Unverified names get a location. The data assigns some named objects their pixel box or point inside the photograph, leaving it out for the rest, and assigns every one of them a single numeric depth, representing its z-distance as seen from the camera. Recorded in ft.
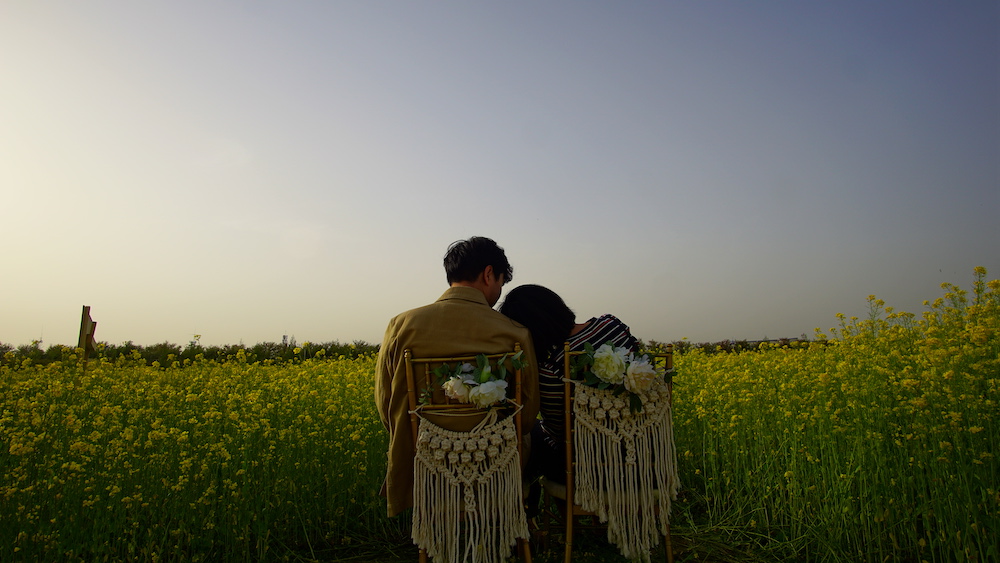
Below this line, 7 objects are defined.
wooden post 18.19
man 6.64
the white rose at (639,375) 6.69
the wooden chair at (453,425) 6.54
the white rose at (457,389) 6.24
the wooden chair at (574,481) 7.03
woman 7.23
